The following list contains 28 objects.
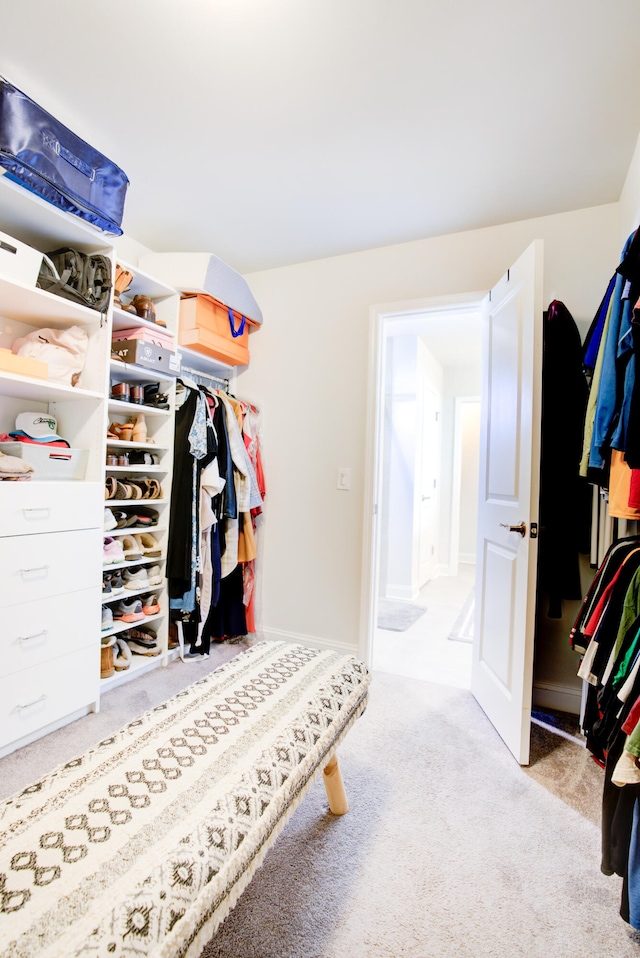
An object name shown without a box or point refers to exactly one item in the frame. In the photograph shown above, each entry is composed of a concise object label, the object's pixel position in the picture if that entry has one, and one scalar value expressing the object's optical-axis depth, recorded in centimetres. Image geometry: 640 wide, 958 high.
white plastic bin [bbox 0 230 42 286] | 160
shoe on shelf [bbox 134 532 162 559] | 238
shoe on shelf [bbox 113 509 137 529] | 223
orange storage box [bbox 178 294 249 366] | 247
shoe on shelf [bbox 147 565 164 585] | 237
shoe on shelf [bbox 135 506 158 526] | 236
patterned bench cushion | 62
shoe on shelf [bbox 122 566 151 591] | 227
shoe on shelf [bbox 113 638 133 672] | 221
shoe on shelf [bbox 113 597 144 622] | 227
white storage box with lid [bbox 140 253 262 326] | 241
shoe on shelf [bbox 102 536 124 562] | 210
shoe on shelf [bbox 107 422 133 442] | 228
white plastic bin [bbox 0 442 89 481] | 175
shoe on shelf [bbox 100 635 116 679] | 211
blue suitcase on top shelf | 149
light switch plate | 264
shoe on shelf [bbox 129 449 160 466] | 246
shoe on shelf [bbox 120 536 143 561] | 225
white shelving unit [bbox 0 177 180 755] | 162
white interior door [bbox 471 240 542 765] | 172
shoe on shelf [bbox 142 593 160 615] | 237
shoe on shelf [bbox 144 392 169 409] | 240
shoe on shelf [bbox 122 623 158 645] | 242
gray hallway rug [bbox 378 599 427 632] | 340
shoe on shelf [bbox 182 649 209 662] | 252
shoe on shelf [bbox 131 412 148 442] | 230
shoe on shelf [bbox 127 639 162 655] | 239
